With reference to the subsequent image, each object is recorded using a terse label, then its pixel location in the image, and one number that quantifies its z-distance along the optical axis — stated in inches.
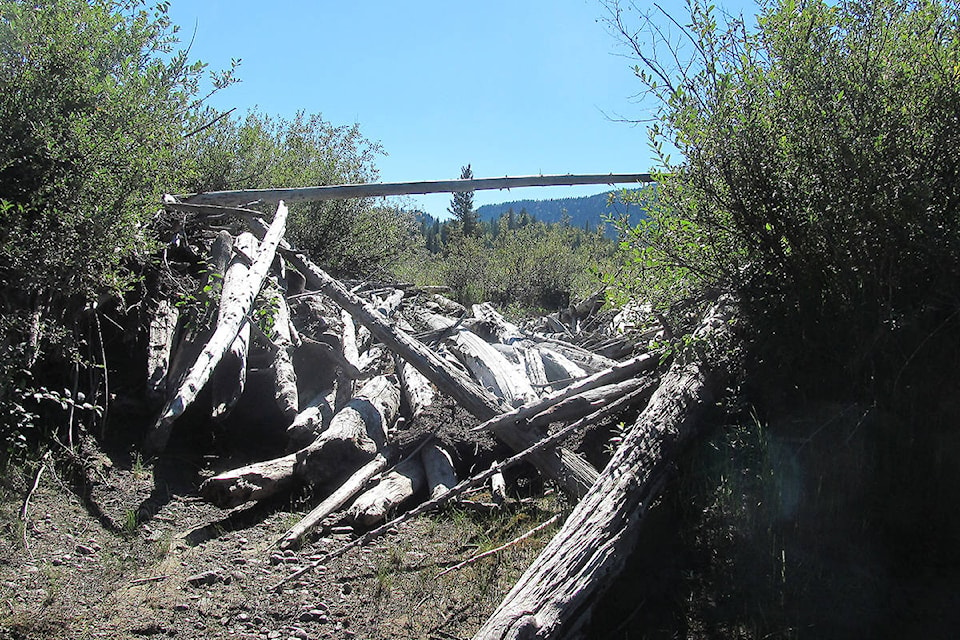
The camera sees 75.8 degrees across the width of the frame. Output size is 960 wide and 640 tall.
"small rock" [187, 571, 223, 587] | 148.0
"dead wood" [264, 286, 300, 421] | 216.5
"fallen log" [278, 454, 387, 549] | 166.2
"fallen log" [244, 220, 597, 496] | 184.9
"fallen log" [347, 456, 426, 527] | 177.9
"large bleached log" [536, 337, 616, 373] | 281.4
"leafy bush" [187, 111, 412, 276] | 369.1
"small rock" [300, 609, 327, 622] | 139.3
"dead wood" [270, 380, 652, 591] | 161.3
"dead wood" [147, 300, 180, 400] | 207.0
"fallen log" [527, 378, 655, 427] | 205.6
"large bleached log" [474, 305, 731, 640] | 111.4
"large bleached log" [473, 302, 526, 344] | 335.4
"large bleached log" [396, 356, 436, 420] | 249.1
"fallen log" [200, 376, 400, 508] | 179.9
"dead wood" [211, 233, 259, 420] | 206.8
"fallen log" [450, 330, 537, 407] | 253.8
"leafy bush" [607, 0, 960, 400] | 138.3
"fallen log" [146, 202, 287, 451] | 173.2
